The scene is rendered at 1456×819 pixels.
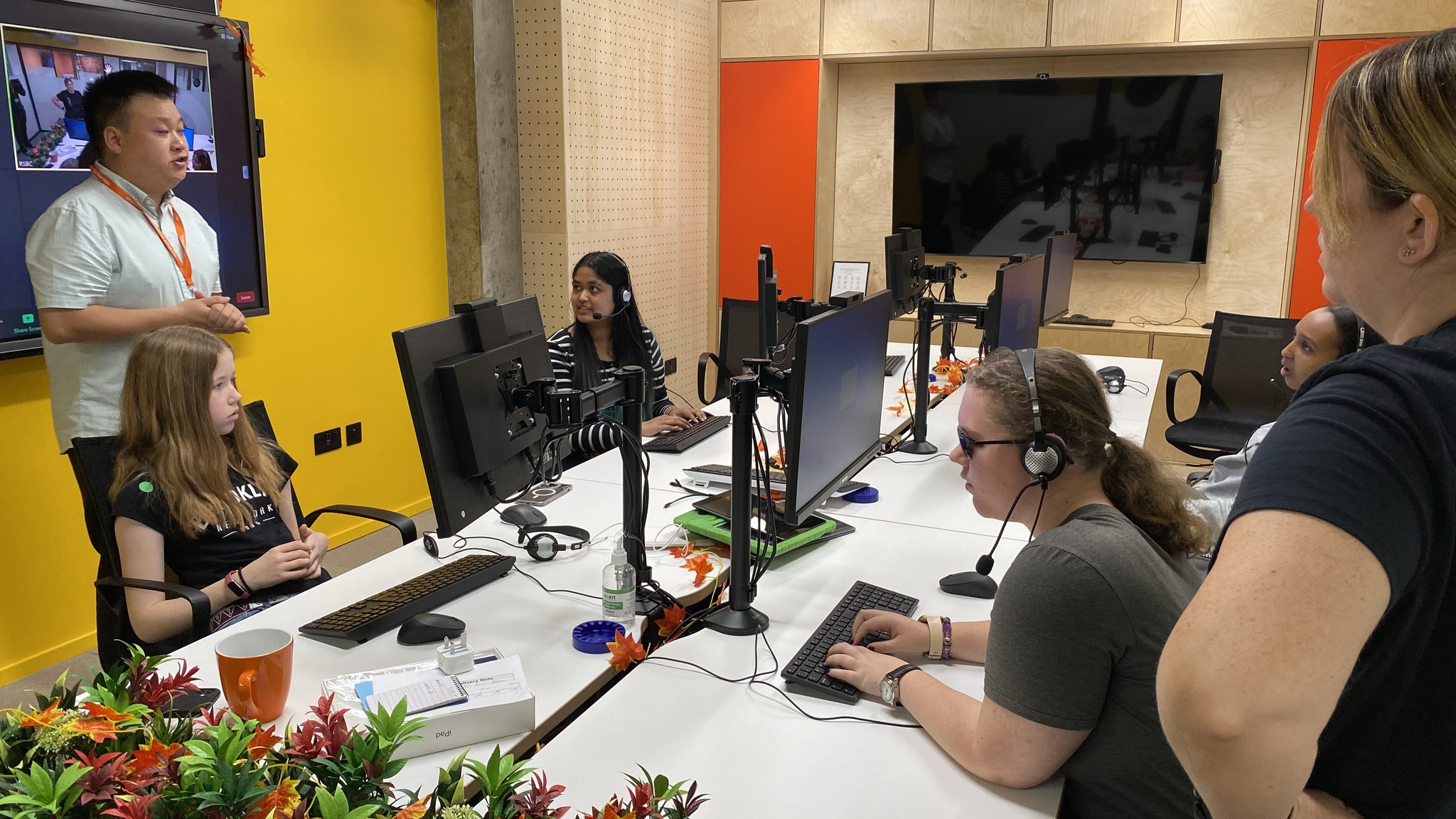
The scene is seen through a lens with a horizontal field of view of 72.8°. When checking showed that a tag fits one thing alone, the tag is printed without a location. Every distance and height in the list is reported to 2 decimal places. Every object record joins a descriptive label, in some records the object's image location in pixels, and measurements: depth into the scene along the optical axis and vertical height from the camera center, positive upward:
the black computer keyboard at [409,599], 1.76 -0.72
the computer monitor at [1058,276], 4.16 -0.24
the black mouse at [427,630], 1.74 -0.72
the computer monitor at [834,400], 1.76 -0.36
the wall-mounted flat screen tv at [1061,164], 5.38 +0.32
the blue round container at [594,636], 1.71 -0.72
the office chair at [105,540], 2.04 -0.69
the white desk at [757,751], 1.30 -0.75
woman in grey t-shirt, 1.26 -0.50
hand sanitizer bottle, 1.81 -0.67
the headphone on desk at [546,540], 2.15 -0.71
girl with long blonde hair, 2.02 -0.58
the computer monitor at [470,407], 1.57 -0.31
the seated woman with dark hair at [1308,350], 2.62 -0.35
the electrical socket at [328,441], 4.02 -0.91
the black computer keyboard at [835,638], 1.57 -0.72
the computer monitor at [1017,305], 3.12 -0.28
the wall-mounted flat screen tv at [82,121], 2.80 +0.29
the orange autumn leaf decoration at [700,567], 2.03 -0.72
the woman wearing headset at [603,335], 3.27 -0.40
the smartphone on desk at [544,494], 2.54 -0.71
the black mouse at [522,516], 2.33 -0.70
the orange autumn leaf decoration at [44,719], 0.99 -0.50
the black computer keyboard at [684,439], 3.02 -0.68
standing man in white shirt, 2.54 -0.12
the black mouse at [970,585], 1.97 -0.72
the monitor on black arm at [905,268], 3.37 -0.16
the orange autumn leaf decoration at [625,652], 1.66 -0.72
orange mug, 1.41 -0.65
